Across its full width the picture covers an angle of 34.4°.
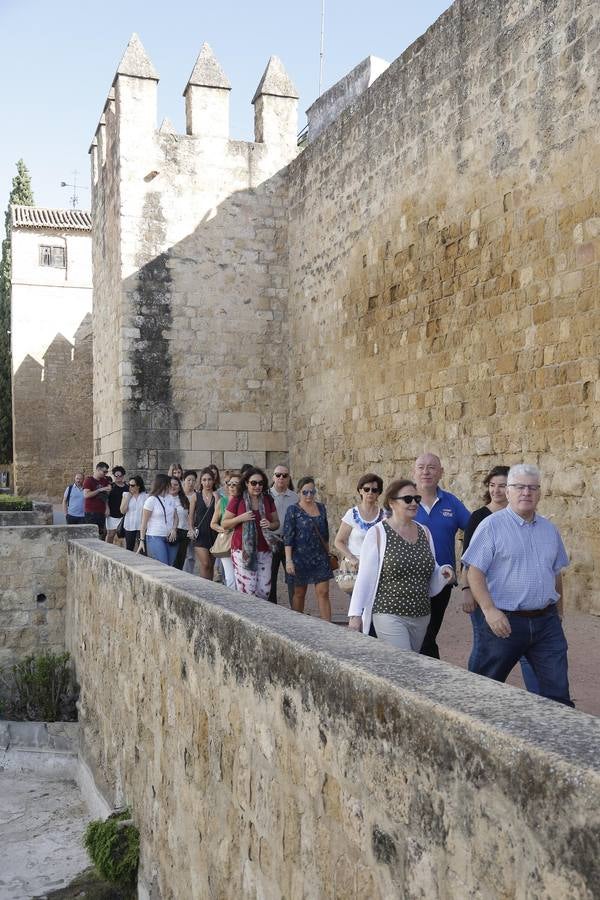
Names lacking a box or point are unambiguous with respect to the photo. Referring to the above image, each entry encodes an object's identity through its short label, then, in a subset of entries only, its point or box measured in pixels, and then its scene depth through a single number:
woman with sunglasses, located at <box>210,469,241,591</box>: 7.21
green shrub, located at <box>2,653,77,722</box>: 7.73
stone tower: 14.16
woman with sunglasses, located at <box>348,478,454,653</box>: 4.48
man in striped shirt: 4.07
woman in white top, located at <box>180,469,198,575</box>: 9.62
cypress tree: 34.91
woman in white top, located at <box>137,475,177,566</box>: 8.88
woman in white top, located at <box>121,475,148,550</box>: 10.41
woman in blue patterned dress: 7.03
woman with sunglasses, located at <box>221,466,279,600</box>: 7.09
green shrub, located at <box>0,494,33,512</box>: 14.84
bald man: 5.17
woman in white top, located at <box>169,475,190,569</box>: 9.06
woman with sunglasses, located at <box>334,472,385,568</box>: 5.86
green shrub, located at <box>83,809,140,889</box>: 4.94
